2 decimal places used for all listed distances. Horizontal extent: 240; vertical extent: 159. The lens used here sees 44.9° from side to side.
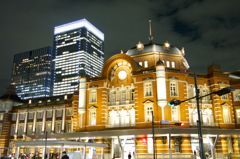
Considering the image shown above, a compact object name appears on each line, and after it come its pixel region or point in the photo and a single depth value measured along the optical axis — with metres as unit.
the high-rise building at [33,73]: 160.38
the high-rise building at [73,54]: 152.12
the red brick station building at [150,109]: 36.44
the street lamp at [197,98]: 15.40
